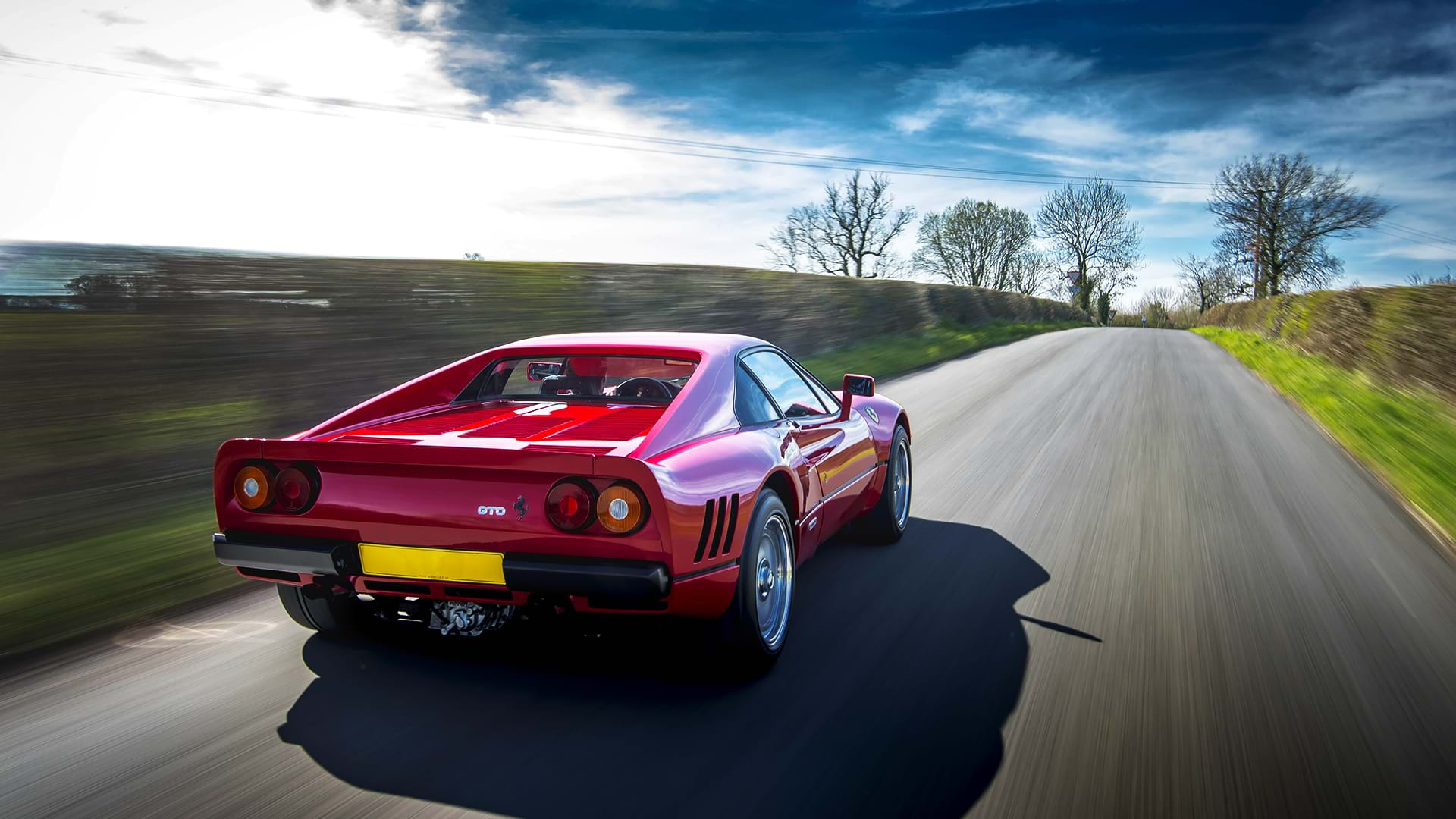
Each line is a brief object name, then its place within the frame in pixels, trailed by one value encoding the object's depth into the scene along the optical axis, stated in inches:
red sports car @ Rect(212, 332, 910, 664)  113.8
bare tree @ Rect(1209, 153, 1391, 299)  2143.2
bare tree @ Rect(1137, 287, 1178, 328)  3173.7
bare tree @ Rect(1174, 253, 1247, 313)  3152.1
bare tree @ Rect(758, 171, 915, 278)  2486.5
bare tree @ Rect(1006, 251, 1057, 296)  2960.1
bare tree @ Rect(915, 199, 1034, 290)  2797.7
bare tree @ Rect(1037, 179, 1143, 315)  2783.0
